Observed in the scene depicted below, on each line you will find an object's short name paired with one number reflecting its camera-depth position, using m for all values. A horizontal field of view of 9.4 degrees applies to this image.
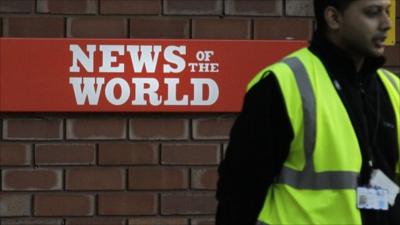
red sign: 8.79
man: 7.58
